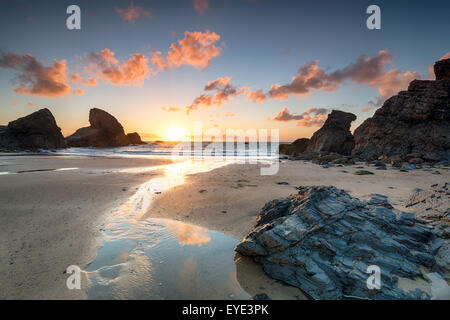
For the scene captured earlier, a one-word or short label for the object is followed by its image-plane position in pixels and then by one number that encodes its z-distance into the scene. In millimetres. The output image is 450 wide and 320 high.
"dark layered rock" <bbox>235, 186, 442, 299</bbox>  2410
